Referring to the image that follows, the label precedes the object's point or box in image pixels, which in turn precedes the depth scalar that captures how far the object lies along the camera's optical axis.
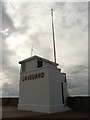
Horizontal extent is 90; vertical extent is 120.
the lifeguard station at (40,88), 18.55
